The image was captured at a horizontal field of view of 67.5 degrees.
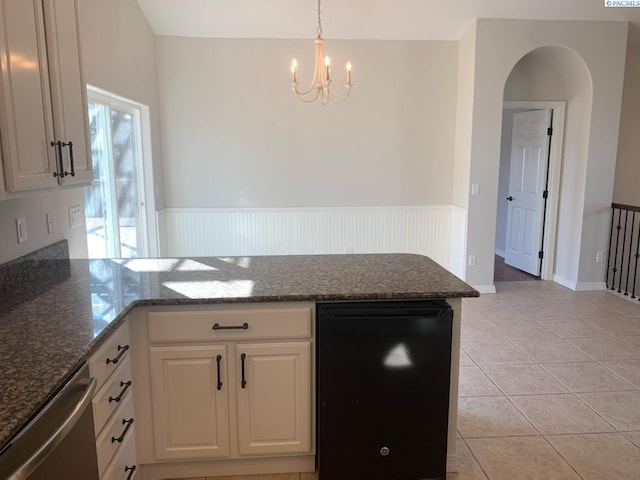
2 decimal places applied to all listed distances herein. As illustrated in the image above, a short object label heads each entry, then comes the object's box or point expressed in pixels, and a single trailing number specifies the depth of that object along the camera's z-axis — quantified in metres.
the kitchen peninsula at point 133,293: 1.38
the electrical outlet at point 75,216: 2.92
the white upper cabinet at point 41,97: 1.65
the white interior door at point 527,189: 5.71
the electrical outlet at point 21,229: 2.33
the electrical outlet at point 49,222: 2.64
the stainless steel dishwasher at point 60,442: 1.09
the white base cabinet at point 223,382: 2.01
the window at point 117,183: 3.63
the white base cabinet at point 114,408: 1.65
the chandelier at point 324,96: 5.14
